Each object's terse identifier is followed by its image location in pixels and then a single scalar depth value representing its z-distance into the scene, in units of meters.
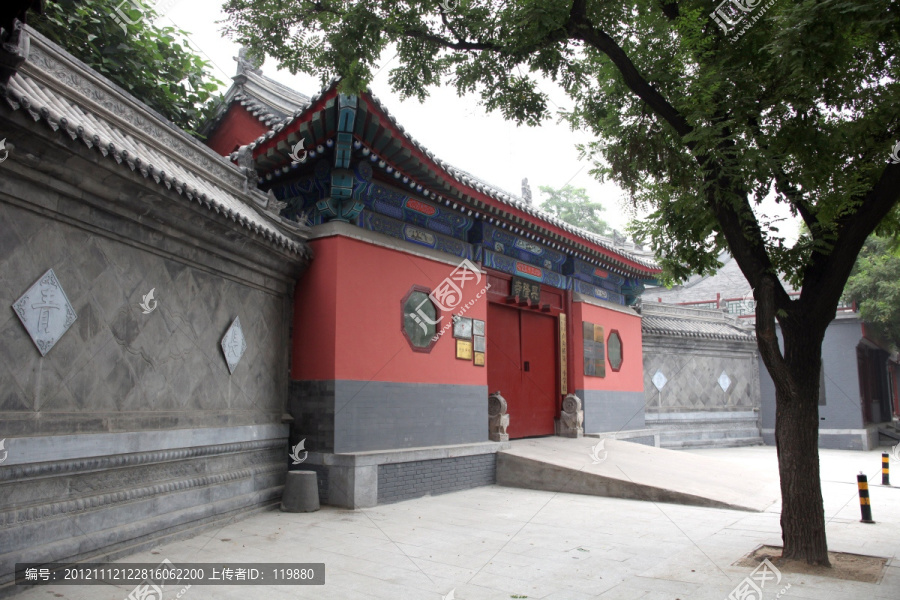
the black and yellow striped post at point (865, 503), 6.56
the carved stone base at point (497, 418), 9.26
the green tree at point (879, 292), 16.00
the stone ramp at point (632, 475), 7.79
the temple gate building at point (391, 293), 6.97
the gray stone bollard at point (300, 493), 6.51
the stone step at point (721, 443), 15.59
